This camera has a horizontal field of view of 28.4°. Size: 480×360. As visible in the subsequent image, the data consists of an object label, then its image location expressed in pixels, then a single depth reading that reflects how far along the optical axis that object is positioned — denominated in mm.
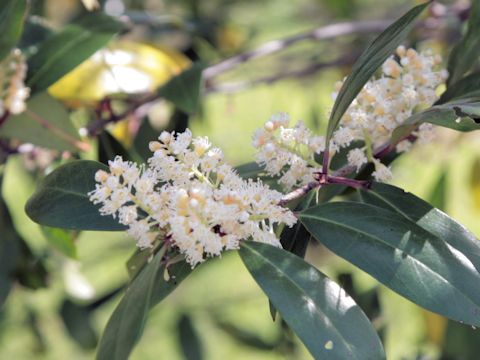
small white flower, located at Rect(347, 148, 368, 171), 334
